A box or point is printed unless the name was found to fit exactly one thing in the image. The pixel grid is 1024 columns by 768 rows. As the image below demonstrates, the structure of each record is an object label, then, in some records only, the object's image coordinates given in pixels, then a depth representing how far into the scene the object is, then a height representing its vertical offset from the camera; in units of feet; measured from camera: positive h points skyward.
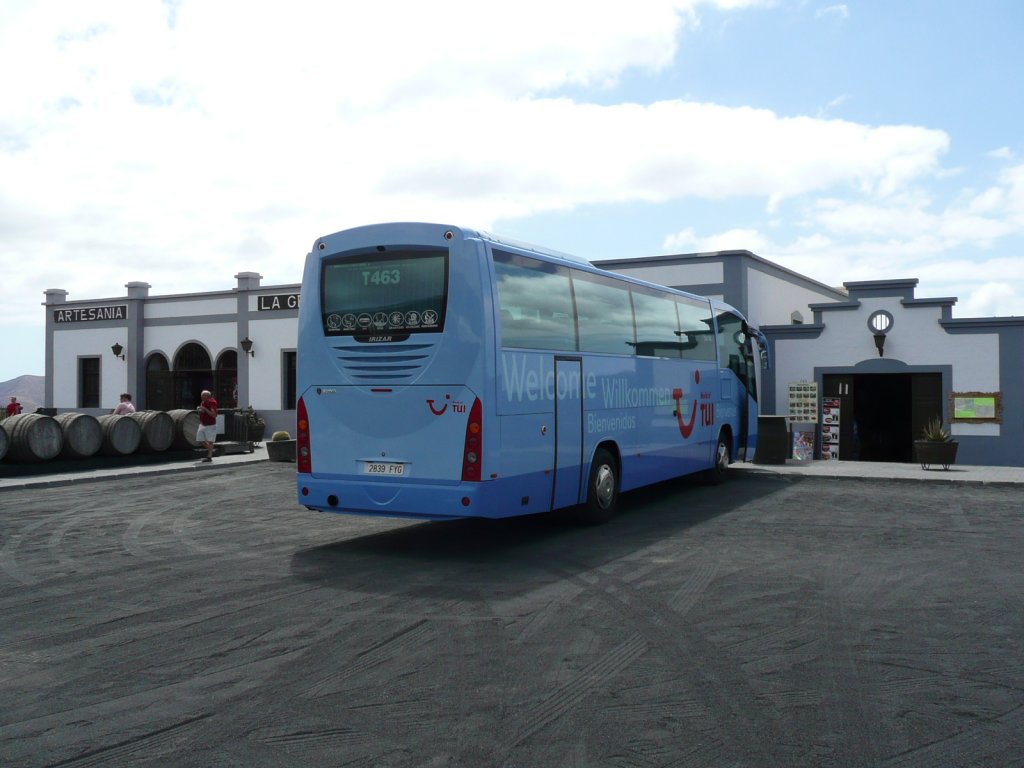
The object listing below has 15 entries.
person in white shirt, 73.61 -1.47
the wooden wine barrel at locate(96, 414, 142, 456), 66.39 -3.27
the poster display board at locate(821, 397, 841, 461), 72.84 -3.34
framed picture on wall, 67.10 -1.65
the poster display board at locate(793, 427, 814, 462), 72.13 -4.71
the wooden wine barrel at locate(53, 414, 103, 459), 63.72 -3.15
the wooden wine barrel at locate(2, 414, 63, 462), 60.49 -3.11
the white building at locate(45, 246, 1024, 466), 67.97 +3.13
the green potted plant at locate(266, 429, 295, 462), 75.25 -4.87
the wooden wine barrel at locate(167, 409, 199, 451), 72.94 -3.08
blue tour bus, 30.81 +0.39
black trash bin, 68.59 -4.05
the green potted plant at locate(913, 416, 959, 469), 62.85 -4.37
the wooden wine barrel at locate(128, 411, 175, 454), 69.72 -3.12
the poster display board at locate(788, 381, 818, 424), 73.20 -1.24
